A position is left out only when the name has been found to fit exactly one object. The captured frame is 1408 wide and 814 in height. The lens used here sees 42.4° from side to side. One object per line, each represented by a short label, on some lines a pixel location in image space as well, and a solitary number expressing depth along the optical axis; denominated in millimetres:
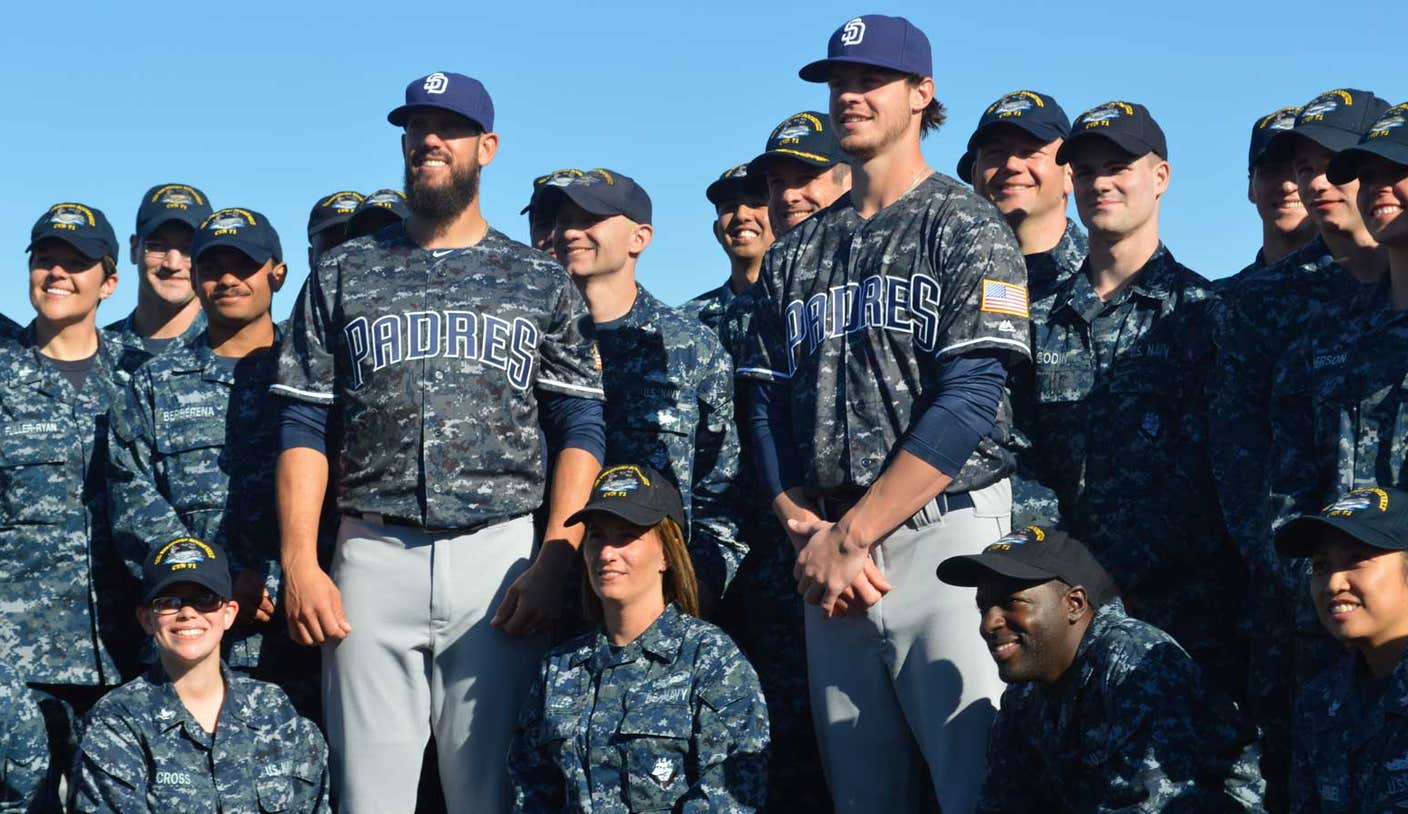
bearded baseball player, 5879
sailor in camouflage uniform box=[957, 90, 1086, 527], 7012
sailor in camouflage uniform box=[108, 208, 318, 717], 6812
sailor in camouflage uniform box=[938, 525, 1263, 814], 5191
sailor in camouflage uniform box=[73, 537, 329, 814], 6234
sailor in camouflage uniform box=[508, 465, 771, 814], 5785
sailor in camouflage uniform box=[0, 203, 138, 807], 7230
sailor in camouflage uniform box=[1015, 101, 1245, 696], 6277
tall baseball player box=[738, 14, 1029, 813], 5387
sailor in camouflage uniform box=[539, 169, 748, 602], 6945
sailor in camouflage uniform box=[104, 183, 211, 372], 8680
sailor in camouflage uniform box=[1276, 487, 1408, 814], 4887
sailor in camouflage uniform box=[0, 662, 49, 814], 6863
